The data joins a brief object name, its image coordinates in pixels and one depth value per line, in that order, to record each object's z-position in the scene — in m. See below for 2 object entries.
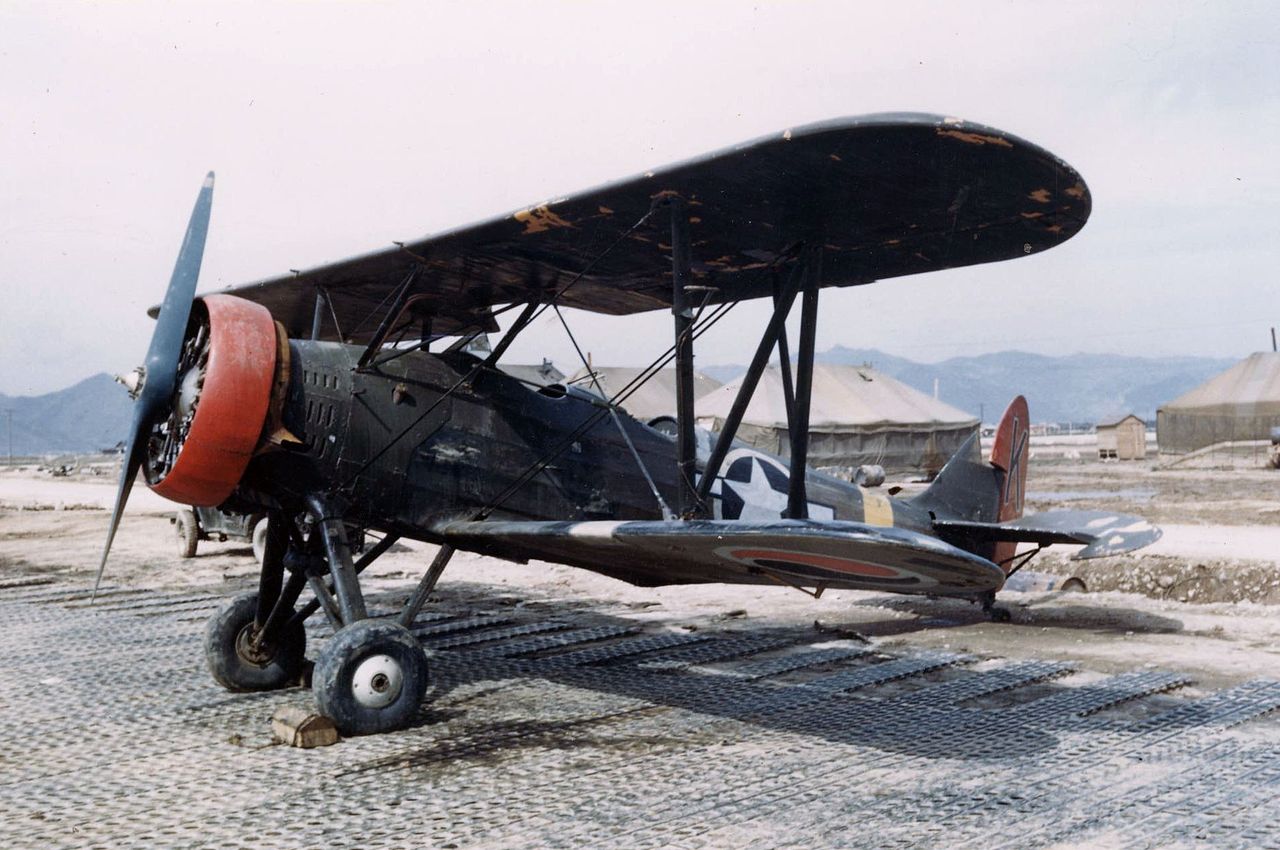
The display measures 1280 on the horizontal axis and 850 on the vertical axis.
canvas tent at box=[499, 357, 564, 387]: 27.05
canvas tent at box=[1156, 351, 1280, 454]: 41.78
